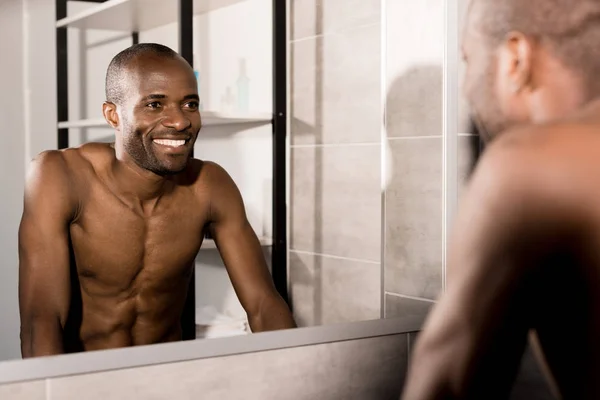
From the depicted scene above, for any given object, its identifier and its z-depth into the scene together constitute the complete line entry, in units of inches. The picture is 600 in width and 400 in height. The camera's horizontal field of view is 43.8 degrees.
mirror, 51.6
